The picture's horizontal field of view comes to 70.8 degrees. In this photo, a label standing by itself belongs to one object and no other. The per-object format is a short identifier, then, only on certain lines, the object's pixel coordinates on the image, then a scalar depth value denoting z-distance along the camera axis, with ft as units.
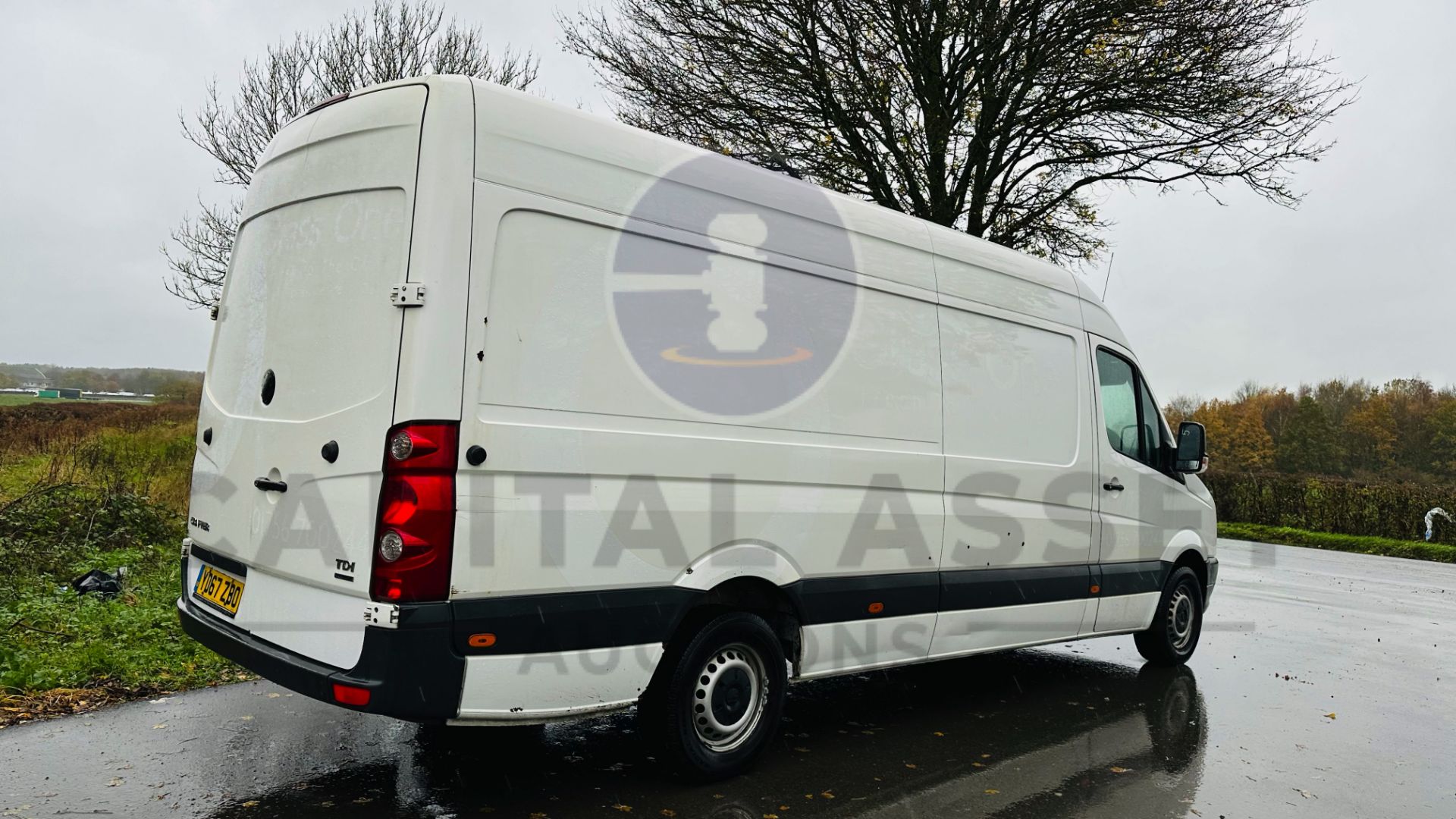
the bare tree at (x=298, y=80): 54.29
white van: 11.53
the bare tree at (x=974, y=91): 42.16
